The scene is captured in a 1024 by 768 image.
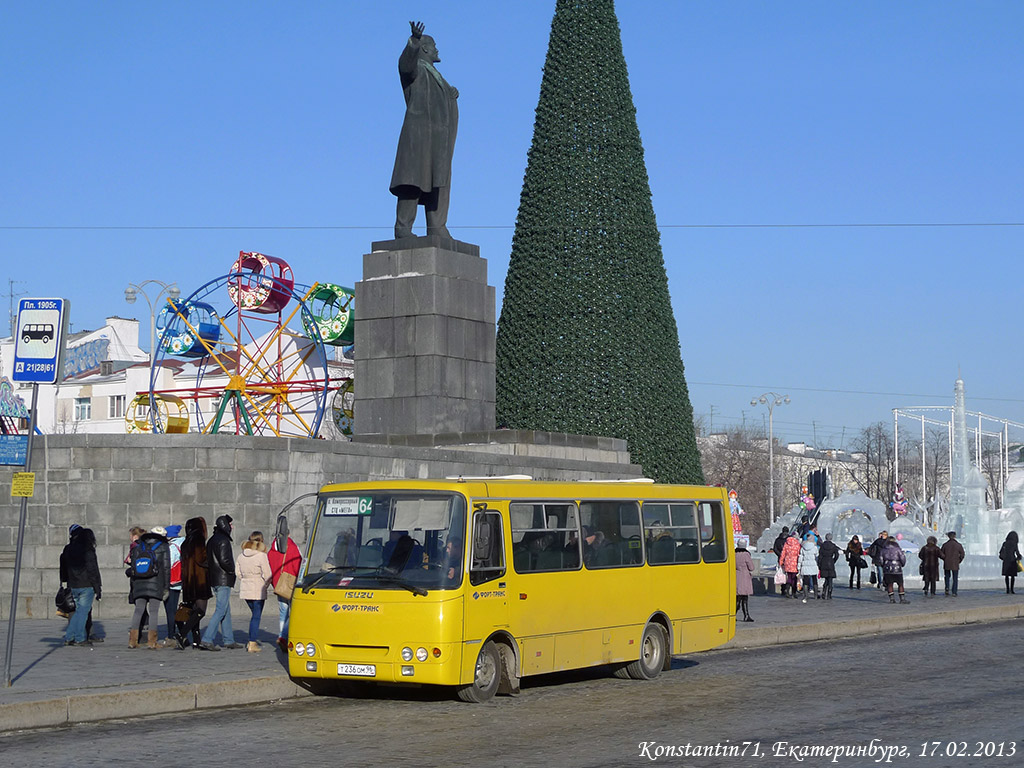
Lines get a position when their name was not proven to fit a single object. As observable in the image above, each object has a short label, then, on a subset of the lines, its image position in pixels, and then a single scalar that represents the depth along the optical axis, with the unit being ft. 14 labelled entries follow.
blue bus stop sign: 40.96
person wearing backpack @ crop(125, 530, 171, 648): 51.06
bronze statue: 90.48
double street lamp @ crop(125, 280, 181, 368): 160.45
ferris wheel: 108.37
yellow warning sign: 40.22
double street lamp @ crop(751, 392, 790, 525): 233.96
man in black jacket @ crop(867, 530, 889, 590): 99.39
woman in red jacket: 51.76
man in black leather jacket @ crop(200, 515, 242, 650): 51.34
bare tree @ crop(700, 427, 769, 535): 319.68
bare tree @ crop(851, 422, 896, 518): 344.49
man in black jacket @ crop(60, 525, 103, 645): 50.52
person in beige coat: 52.80
